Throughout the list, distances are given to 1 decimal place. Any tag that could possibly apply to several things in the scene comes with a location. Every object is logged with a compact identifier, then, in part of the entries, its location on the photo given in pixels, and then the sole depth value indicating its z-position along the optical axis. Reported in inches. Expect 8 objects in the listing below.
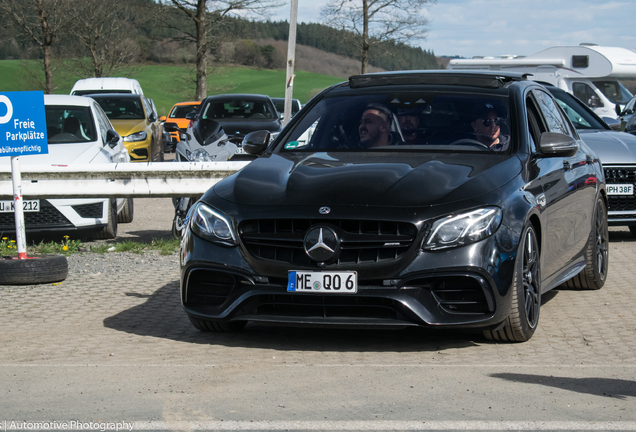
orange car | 1406.3
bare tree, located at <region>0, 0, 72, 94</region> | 1584.8
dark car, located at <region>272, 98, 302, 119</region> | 1392.2
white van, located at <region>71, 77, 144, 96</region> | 1086.4
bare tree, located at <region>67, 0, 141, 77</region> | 1915.6
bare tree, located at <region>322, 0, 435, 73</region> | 1818.4
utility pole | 560.4
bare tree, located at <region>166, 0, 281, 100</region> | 1525.6
